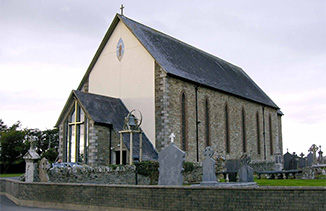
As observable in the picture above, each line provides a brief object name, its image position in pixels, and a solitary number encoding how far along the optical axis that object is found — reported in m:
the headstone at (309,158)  40.62
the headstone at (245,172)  20.64
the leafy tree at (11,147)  46.25
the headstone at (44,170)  18.74
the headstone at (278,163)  38.47
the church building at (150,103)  25.47
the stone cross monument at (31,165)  18.88
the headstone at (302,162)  40.04
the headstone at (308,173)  27.78
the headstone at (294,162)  37.44
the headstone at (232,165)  28.94
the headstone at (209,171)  17.64
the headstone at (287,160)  38.83
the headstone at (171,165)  15.30
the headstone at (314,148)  36.06
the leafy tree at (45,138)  61.69
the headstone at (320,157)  41.72
